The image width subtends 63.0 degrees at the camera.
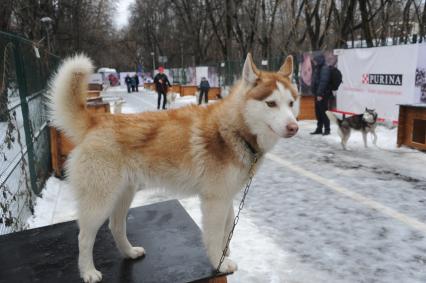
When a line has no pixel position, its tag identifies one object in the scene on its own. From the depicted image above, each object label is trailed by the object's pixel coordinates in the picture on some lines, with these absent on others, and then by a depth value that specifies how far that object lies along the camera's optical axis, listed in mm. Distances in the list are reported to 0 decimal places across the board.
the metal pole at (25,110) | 4957
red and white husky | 2592
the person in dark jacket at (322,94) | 9891
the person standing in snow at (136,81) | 37400
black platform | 2791
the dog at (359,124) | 8305
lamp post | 19170
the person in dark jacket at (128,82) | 36688
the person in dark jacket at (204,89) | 18672
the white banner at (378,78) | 8875
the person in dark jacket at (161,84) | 17359
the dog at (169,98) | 18281
